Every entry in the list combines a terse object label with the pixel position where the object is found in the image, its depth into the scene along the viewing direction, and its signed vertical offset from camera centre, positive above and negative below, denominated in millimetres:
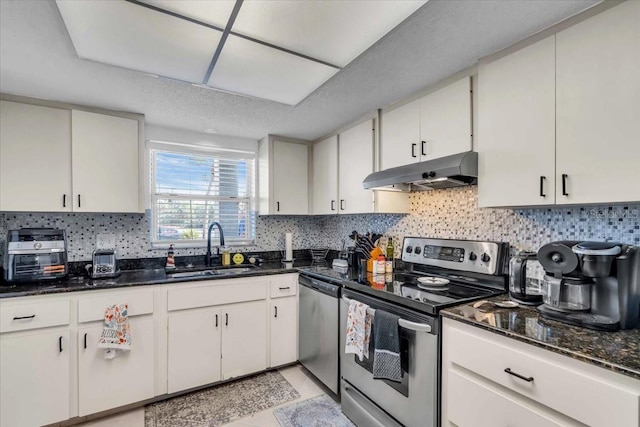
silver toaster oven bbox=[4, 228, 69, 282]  2021 -289
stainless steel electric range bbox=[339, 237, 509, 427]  1514 -516
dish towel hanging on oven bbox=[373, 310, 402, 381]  1616 -738
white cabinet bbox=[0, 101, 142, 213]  2109 +391
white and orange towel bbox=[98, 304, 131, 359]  2010 -794
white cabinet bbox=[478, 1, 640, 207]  1189 +434
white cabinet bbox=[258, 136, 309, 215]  3111 +381
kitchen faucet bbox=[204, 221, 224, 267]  2910 -277
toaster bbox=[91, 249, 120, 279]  2287 -388
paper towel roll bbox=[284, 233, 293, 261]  3301 -356
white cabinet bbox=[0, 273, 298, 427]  1858 -939
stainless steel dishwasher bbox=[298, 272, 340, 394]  2252 -924
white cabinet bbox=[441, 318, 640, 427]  950 -632
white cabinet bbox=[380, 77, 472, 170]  1819 +577
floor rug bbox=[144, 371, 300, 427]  2055 -1399
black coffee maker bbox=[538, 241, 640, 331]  1178 -286
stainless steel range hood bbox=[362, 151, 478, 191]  1696 +239
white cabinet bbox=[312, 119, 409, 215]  2467 +345
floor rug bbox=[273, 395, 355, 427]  2014 -1394
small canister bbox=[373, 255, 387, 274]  2359 -402
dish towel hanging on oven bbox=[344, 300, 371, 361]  1842 -716
